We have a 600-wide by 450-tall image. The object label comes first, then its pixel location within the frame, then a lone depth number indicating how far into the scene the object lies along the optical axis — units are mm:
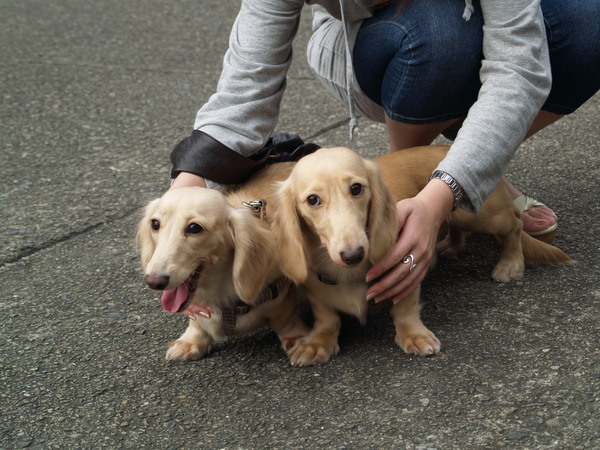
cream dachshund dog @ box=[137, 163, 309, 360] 1963
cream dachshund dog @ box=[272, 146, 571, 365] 1934
